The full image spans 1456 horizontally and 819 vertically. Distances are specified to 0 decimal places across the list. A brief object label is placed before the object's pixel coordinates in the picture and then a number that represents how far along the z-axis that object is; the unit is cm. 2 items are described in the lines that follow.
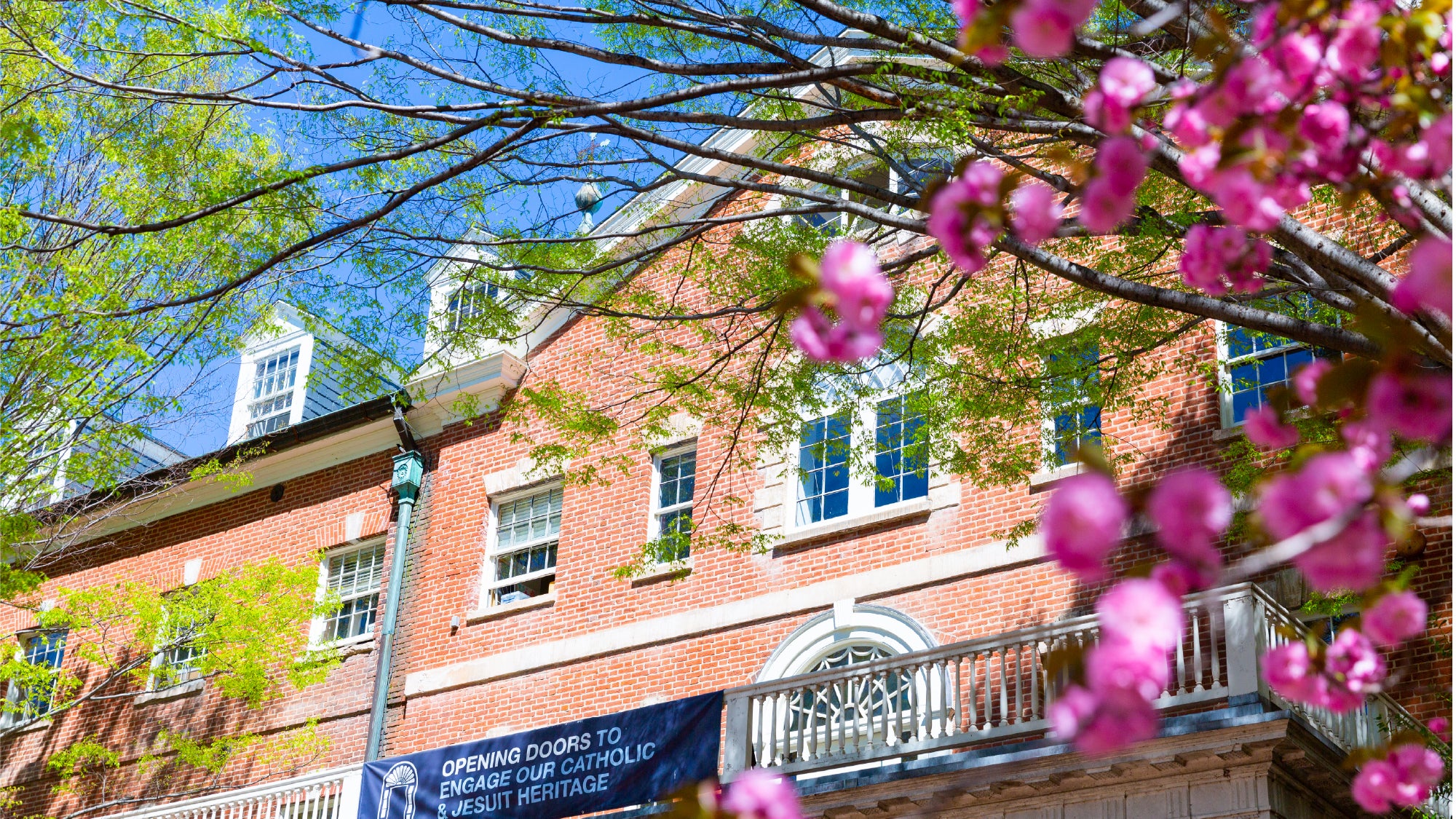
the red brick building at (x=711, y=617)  1152
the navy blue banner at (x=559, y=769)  1346
